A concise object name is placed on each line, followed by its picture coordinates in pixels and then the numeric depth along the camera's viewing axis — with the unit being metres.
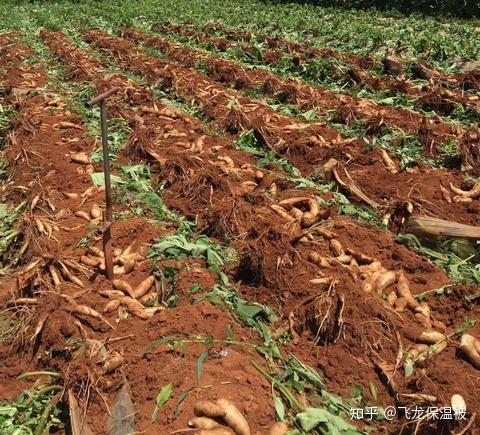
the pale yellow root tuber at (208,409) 2.65
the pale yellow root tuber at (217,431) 2.56
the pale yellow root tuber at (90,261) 4.17
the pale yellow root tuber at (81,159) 6.15
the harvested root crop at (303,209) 4.57
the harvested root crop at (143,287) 3.80
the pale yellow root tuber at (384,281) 3.86
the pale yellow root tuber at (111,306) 3.65
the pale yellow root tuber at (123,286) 3.83
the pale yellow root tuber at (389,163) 5.85
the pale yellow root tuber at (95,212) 4.90
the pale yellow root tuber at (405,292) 3.74
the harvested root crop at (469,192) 5.23
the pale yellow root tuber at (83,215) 4.91
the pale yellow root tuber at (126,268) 4.09
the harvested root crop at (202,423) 2.62
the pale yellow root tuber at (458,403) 2.56
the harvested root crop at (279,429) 2.63
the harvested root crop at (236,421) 2.63
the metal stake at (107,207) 3.45
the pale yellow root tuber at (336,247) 4.27
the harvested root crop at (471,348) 3.17
